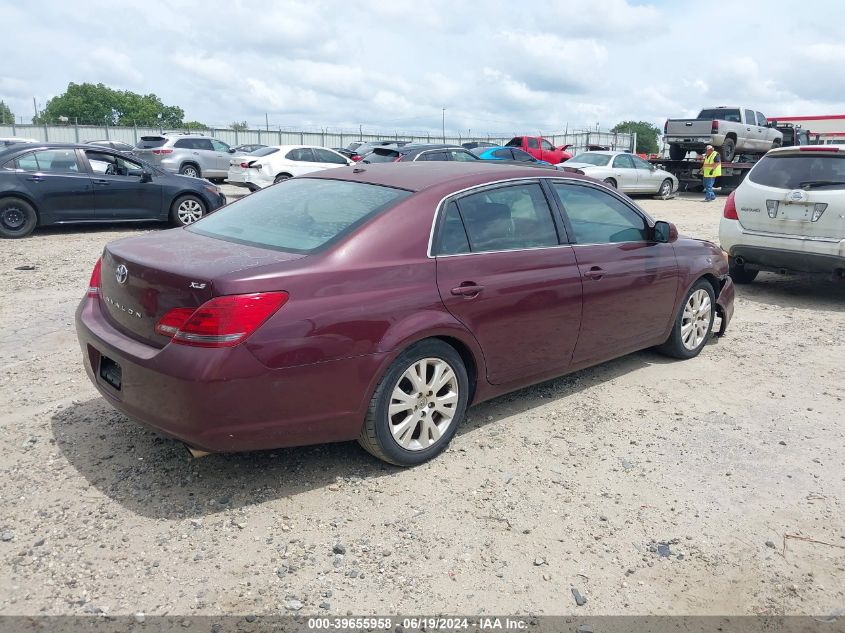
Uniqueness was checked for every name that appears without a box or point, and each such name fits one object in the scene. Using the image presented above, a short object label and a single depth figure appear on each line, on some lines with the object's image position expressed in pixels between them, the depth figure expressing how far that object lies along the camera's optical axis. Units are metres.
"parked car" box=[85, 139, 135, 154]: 25.14
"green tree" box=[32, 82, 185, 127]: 109.56
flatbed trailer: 22.42
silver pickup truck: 21.86
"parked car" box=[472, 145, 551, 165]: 19.92
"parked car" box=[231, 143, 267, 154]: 32.62
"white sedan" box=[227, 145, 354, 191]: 17.83
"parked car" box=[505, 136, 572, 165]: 28.25
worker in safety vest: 20.27
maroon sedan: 3.15
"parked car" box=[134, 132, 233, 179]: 21.42
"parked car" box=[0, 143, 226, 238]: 10.80
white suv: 7.55
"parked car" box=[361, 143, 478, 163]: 15.98
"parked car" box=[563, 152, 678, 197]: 19.77
